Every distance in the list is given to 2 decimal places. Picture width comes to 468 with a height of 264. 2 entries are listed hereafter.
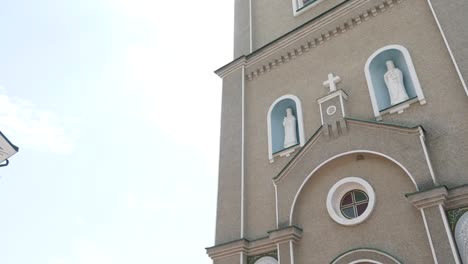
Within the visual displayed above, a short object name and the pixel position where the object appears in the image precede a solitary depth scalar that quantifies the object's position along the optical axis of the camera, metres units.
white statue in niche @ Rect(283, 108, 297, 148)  12.11
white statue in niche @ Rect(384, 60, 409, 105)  10.61
